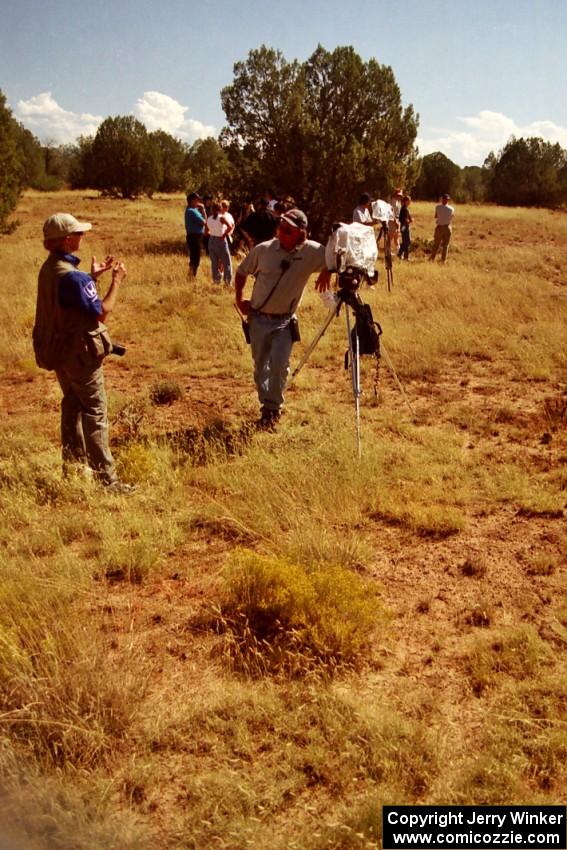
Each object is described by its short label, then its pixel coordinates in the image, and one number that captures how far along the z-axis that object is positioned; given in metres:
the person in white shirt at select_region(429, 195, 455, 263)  15.48
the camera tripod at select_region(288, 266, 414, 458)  5.46
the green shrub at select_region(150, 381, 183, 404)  7.40
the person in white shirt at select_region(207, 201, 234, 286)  12.31
